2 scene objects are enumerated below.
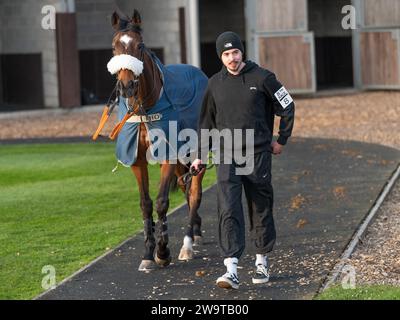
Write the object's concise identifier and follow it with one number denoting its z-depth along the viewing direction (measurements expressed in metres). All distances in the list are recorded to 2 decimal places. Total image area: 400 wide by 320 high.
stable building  36.76
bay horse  13.50
